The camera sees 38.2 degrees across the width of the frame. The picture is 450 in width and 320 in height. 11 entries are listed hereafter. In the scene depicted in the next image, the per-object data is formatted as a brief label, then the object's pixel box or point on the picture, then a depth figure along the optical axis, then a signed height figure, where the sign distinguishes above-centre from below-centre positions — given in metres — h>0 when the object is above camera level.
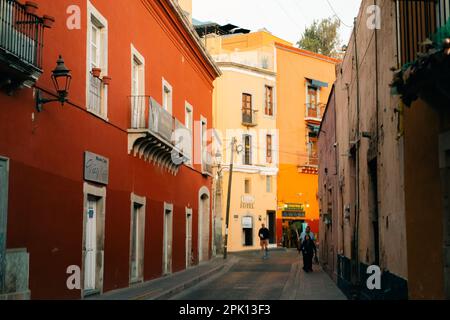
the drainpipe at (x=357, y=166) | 13.56 +1.30
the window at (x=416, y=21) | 7.46 +2.49
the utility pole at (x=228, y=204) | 31.81 +1.24
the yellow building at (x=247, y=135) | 41.91 +6.17
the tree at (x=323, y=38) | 55.94 +16.43
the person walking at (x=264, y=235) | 33.03 -0.38
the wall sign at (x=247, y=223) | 42.18 +0.30
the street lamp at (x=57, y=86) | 11.34 +2.54
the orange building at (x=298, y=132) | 45.91 +6.90
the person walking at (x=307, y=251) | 23.19 -0.83
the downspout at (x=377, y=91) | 10.90 +2.29
